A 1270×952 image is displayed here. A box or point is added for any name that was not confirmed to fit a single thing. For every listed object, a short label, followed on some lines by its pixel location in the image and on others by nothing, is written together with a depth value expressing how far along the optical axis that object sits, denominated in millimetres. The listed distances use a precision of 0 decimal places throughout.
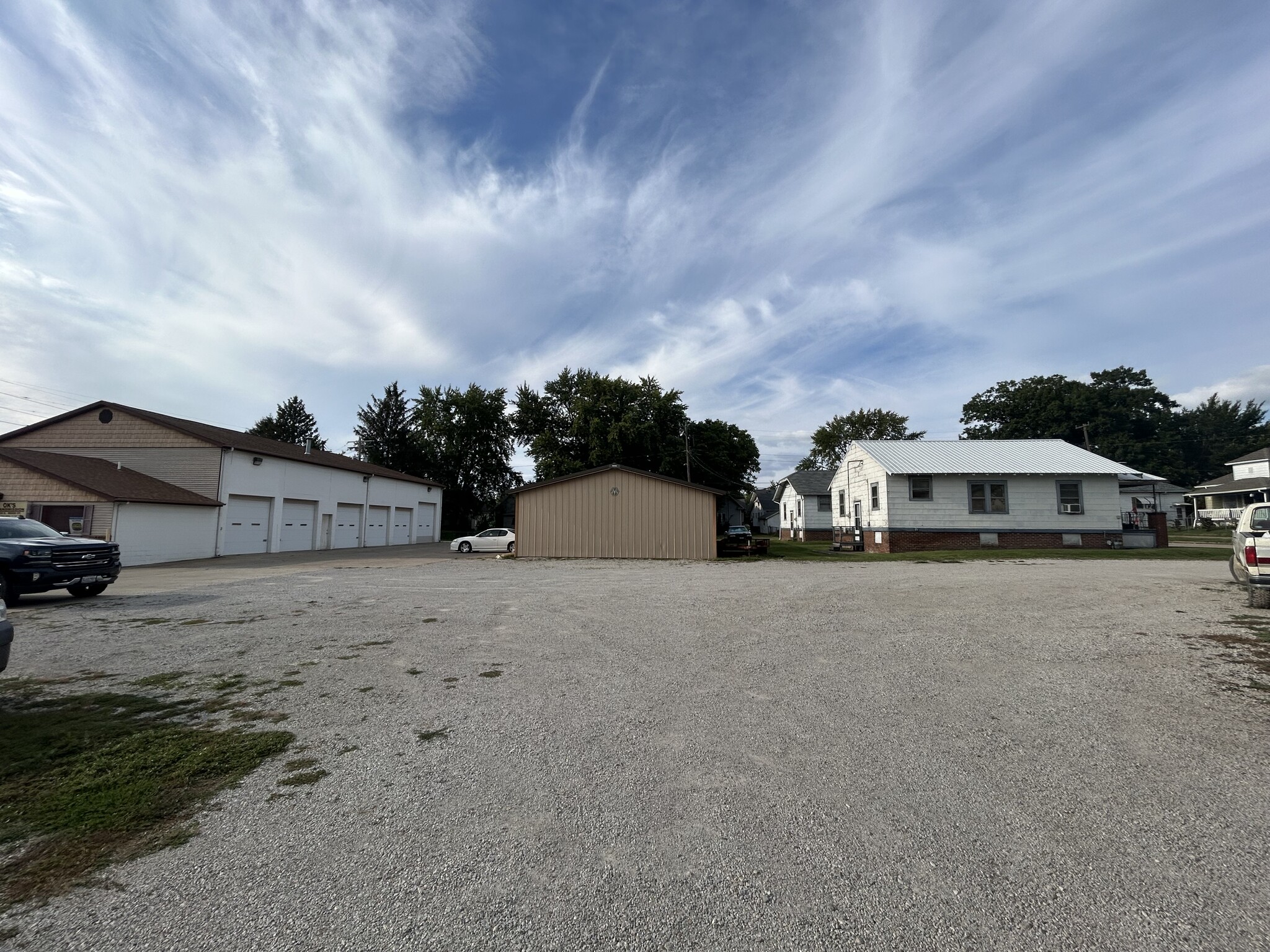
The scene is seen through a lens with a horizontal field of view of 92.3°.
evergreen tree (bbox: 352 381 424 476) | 54469
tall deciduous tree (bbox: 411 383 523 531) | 50781
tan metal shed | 24469
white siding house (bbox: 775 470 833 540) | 39531
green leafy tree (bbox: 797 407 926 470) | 55906
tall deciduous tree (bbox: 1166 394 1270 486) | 74625
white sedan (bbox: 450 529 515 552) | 29844
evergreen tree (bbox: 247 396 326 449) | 61156
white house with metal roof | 25500
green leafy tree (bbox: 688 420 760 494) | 50750
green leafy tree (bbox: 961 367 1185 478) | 65062
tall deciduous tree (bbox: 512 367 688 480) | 45031
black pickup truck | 10883
